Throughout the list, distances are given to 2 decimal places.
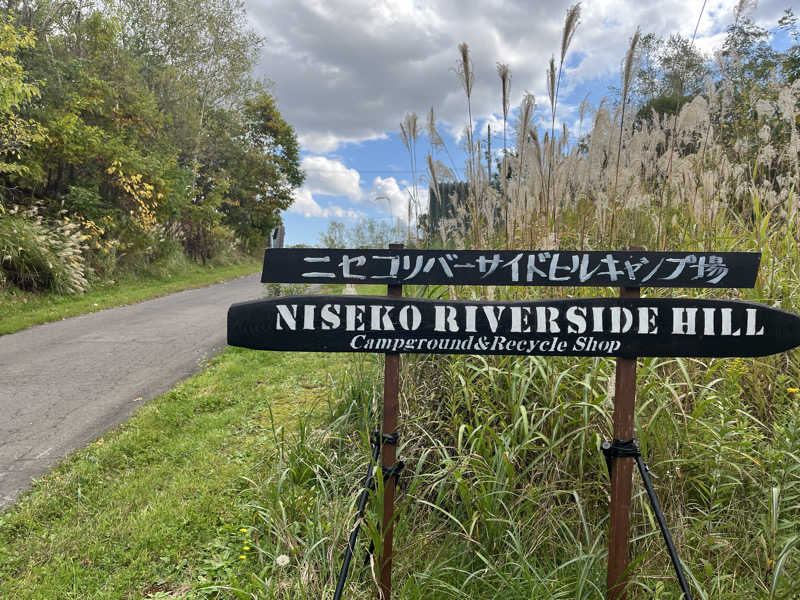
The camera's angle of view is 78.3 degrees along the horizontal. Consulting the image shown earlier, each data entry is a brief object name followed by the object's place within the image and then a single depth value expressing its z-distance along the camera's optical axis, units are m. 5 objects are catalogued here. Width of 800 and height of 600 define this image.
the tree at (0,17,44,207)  6.90
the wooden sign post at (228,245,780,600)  1.80
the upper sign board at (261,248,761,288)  1.86
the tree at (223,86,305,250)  20.58
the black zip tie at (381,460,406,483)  1.89
